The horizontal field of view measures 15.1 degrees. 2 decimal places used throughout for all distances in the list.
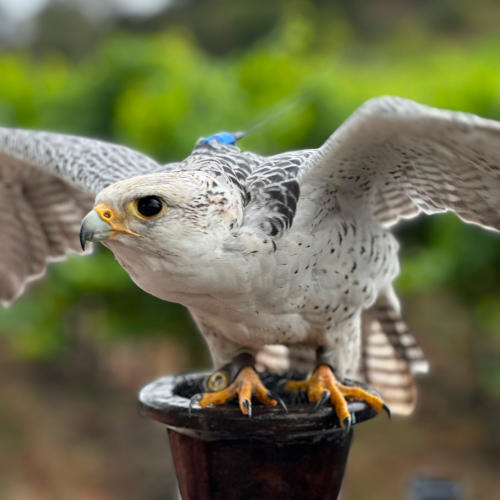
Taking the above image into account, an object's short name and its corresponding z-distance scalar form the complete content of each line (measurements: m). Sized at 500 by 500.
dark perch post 1.06
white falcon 1.02
